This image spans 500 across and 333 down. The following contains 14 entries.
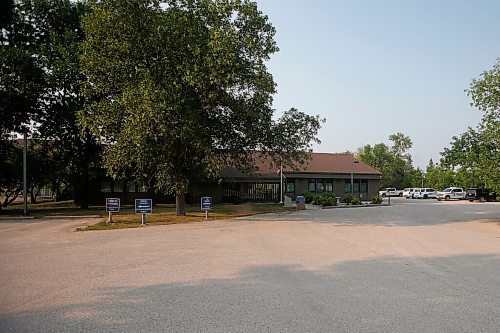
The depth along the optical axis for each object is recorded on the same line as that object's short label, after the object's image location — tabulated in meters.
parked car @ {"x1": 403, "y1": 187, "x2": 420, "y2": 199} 73.07
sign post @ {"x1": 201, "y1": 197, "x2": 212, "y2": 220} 25.92
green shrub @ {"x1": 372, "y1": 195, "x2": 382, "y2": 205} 45.97
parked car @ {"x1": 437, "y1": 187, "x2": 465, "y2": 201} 63.47
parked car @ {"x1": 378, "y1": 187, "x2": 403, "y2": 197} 77.44
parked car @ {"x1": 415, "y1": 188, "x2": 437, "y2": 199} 70.06
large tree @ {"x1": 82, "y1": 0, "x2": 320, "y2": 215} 22.52
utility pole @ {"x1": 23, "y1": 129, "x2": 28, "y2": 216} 28.73
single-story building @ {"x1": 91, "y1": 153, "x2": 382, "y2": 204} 44.94
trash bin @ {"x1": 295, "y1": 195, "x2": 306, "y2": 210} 36.74
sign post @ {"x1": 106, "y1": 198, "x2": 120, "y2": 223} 23.89
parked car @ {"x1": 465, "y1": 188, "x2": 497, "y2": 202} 57.00
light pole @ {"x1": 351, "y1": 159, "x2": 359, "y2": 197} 52.95
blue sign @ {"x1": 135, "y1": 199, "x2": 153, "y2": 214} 23.19
